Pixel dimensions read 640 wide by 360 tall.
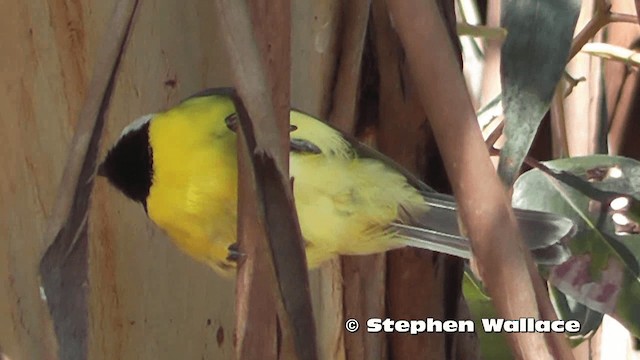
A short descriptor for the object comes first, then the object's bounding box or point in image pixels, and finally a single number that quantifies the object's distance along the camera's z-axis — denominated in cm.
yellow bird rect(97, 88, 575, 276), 348
